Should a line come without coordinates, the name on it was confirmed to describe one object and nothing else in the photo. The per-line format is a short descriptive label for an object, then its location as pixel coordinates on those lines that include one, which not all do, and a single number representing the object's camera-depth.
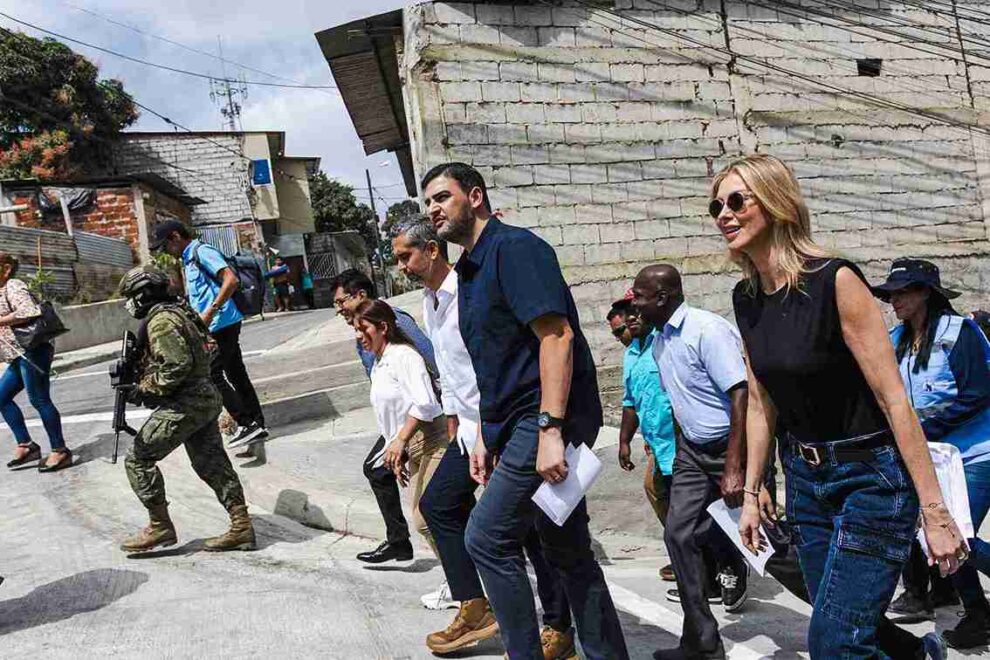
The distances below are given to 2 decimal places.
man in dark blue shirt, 2.67
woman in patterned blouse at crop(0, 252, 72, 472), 6.52
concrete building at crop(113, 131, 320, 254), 34.88
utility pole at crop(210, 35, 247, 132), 45.38
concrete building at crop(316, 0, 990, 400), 8.70
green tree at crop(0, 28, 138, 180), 28.53
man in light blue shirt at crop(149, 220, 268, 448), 5.80
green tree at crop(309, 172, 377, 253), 51.44
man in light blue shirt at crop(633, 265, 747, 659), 3.37
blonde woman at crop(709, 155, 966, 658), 2.15
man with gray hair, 3.36
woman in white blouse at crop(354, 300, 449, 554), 4.09
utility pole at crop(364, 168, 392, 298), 46.87
